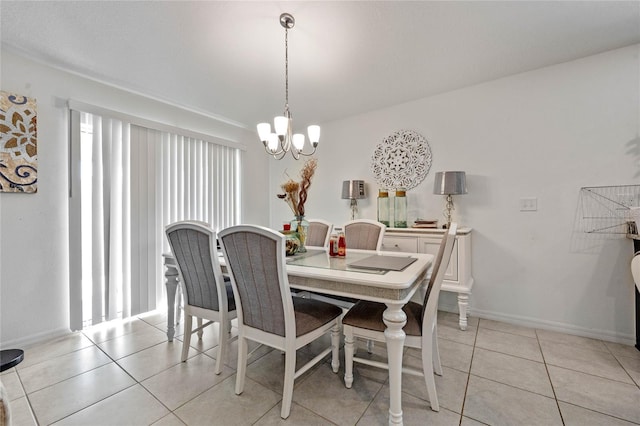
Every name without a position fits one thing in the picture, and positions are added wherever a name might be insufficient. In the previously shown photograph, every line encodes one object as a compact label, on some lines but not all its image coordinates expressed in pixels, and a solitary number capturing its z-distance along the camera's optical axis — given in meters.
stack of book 2.81
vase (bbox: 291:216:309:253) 2.20
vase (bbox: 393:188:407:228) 3.11
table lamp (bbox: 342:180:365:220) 3.36
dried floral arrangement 2.09
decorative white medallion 3.13
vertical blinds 2.50
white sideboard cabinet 2.53
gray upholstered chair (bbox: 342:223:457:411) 1.46
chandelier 1.98
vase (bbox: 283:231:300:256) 2.12
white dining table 1.33
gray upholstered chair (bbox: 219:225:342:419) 1.41
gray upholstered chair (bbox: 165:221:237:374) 1.78
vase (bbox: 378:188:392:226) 3.19
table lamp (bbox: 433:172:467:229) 2.64
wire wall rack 2.19
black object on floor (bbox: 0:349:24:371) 1.07
